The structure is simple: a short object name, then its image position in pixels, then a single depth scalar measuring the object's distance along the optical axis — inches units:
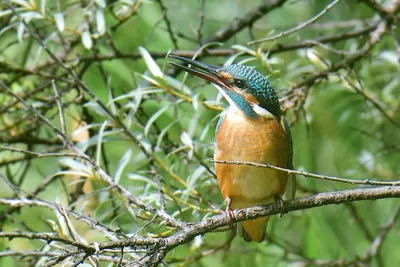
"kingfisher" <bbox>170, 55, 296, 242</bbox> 222.1
